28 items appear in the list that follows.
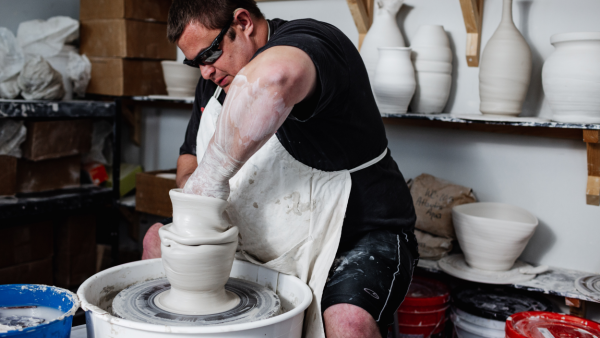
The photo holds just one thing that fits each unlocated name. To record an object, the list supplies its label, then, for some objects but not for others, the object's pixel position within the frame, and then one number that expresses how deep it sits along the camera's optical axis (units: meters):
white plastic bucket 1.96
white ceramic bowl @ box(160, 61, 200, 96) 2.84
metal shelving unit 2.44
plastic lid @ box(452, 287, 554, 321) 1.99
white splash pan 0.97
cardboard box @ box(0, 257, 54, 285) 2.52
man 1.25
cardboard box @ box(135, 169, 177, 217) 2.68
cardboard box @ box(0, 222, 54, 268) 2.51
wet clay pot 1.09
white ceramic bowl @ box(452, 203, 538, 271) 2.00
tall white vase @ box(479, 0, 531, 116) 2.01
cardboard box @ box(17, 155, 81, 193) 2.61
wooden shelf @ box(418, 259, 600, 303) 1.92
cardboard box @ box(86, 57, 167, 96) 2.91
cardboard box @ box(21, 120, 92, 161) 2.57
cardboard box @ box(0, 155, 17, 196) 2.47
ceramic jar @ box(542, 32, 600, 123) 1.79
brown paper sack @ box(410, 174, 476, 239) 2.23
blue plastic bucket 1.09
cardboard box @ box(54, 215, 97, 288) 2.81
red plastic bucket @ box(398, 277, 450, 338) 2.09
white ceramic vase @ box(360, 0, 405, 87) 2.26
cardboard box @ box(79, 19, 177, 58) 2.88
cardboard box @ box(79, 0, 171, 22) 2.85
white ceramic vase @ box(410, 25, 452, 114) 2.17
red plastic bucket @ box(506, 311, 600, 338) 1.55
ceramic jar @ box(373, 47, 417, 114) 2.13
